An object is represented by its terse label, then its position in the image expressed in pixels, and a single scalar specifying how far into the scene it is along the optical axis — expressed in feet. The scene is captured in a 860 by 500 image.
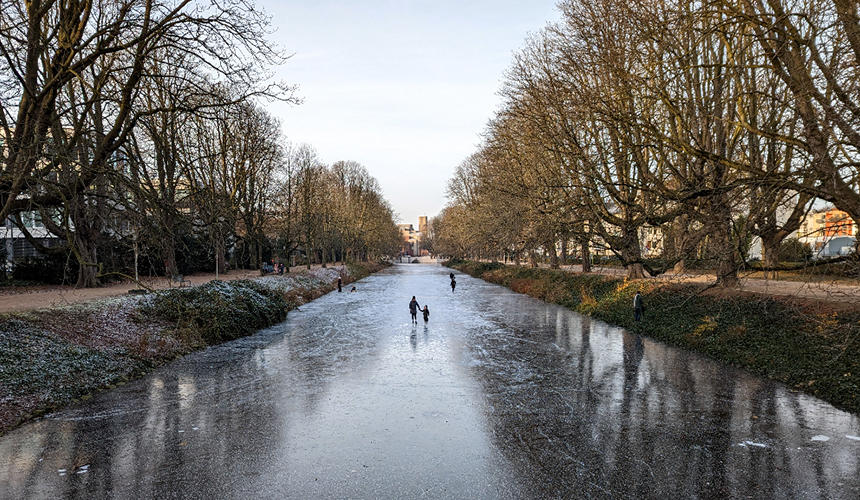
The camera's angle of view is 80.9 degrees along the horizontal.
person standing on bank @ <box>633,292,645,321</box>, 66.03
